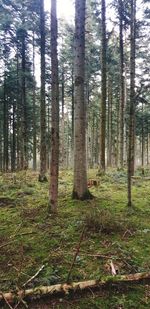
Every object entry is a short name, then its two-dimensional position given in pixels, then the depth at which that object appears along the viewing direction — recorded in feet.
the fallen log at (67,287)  9.17
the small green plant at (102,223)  15.19
